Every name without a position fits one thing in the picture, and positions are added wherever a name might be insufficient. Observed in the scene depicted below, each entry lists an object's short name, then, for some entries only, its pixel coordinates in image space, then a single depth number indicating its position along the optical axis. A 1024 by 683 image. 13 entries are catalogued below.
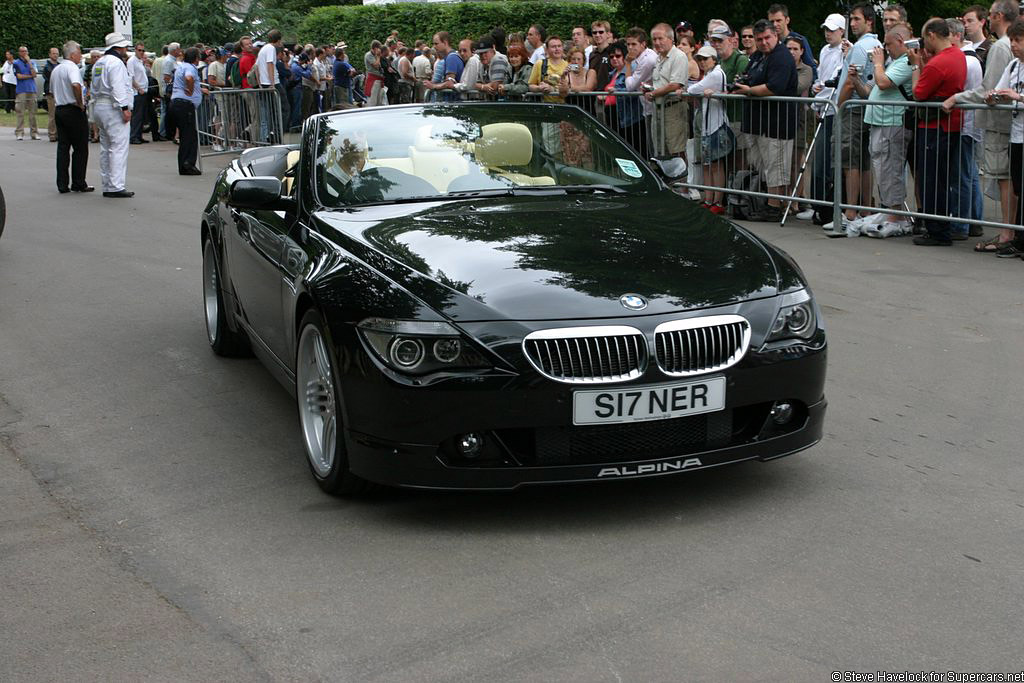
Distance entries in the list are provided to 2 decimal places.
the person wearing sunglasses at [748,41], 14.26
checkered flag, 33.59
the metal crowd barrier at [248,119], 22.02
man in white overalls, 17.31
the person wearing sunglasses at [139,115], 27.00
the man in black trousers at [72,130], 18.06
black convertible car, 4.69
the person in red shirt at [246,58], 24.97
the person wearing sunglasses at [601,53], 16.14
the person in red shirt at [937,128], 11.42
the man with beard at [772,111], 13.06
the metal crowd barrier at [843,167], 11.43
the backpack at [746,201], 13.60
